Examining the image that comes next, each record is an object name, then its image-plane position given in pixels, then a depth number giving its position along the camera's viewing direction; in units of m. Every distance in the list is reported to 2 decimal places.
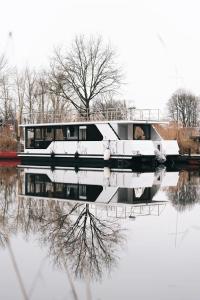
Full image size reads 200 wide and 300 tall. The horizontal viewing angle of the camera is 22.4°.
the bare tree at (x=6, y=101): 56.79
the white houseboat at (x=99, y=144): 34.62
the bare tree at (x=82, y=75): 50.44
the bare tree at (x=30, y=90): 57.22
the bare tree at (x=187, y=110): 84.44
